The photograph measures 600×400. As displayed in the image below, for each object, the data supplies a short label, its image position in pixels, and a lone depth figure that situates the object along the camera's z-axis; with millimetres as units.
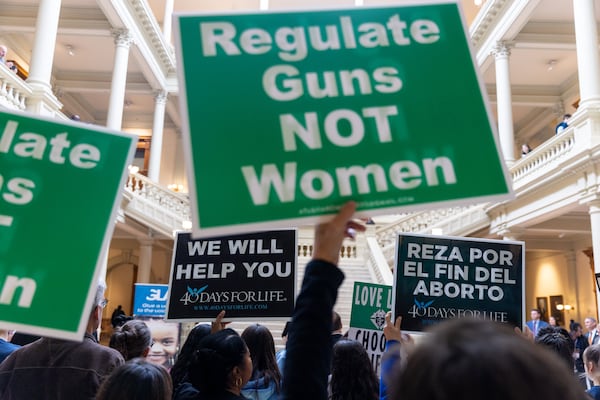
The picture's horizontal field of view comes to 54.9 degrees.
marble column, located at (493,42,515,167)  15547
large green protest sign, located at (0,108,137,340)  1553
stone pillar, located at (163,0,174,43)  19719
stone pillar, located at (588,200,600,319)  10578
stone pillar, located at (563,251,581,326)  17266
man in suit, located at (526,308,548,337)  11234
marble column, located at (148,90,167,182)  18359
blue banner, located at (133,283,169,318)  7786
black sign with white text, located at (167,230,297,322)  3885
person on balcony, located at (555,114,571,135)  12396
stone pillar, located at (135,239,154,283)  17594
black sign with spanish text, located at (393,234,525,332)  3781
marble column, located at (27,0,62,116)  10634
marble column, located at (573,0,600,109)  11477
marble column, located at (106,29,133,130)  14773
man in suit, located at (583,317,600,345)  8413
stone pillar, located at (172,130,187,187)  23219
